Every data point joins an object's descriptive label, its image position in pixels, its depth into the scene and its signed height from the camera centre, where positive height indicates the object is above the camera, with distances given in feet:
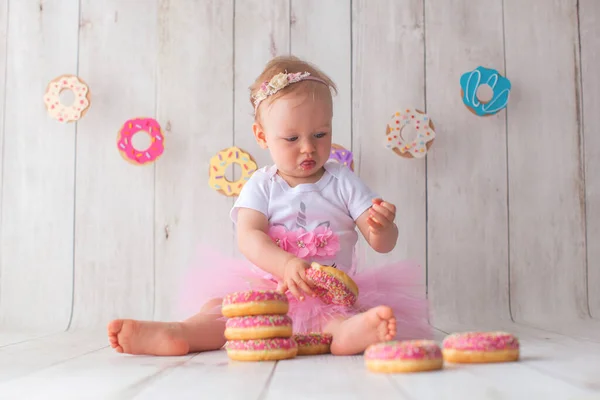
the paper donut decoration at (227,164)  6.67 +0.57
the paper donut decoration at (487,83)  6.70 +1.37
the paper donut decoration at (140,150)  6.69 +0.85
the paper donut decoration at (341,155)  6.59 +0.70
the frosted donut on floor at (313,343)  4.24 -0.71
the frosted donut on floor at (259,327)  3.97 -0.58
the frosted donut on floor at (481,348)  3.63 -0.64
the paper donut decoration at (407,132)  6.68 +0.92
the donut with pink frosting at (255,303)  4.03 -0.45
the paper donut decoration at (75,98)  6.73 +1.27
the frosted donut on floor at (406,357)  3.39 -0.65
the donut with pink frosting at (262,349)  3.95 -0.70
